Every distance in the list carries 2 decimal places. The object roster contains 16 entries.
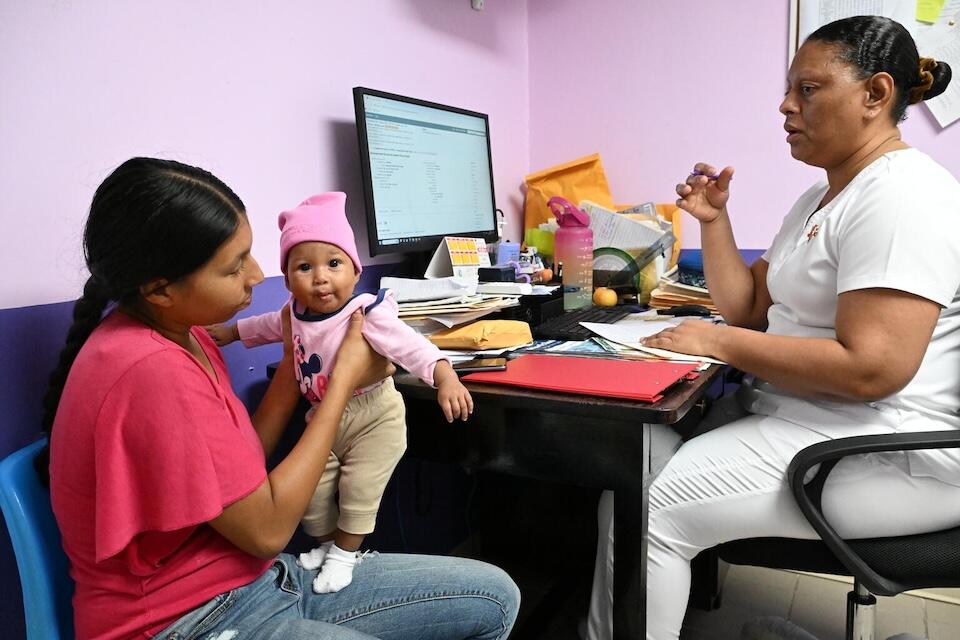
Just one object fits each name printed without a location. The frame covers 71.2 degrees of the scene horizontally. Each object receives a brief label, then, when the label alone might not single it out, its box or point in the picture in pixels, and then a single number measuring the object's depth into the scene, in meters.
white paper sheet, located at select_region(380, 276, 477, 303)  1.42
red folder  1.04
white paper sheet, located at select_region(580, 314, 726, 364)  1.28
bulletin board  1.96
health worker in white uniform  1.06
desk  1.02
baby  1.04
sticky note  1.96
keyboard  1.47
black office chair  1.03
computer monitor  1.55
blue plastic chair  0.81
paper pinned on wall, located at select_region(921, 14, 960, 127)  1.96
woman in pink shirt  0.74
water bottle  1.96
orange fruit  1.97
